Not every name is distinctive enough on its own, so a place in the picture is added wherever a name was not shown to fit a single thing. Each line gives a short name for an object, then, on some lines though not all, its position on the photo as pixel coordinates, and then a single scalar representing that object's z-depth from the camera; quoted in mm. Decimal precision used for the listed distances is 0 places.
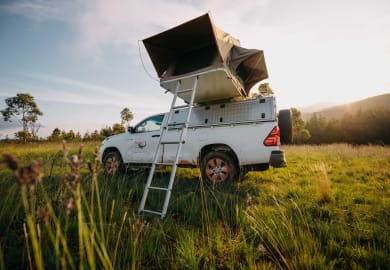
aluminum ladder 2680
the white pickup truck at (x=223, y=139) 4207
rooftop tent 3569
